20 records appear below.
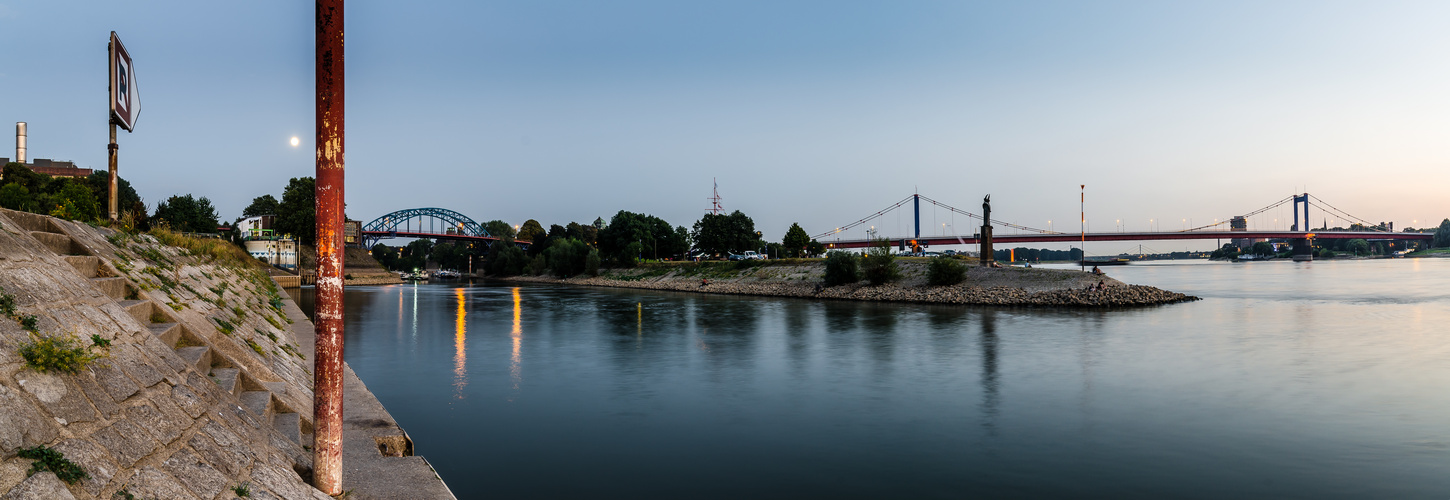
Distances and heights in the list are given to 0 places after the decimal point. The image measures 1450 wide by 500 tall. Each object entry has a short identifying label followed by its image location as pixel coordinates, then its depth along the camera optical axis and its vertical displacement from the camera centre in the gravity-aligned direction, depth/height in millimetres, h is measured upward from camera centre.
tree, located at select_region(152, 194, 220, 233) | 89688 +6978
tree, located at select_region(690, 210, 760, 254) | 113875 +4232
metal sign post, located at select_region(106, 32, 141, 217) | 19667 +5050
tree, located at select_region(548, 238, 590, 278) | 122562 +584
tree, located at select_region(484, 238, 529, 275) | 150250 +556
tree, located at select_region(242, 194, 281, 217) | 139625 +11619
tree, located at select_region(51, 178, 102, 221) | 43744 +5395
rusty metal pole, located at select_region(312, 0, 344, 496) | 7012 +412
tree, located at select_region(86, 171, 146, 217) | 77575 +9145
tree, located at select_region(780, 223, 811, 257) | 109250 +2782
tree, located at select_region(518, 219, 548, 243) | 184750 +8271
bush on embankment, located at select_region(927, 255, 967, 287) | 60938 -1145
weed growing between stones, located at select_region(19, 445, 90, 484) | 5094 -1410
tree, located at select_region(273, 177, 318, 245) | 110000 +8408
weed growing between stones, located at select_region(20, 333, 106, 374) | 6086 -768
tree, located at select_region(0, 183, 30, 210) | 53344 +5628
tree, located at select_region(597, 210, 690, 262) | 116688 +3957
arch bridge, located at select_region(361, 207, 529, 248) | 166250 +6544
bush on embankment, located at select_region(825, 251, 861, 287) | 69938 -1018
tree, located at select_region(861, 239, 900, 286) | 66875 -639
